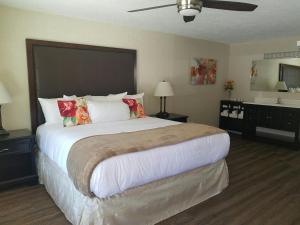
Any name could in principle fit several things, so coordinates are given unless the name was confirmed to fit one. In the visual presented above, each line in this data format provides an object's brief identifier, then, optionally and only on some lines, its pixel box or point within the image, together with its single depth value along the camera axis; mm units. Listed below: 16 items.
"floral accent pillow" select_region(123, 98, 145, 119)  3664
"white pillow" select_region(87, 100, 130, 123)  3254
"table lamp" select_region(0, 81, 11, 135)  2744
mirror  4879
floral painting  5230
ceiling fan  2111
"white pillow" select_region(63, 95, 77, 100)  3242
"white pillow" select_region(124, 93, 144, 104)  3845
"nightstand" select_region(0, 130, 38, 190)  2752
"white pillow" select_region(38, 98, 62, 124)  3133
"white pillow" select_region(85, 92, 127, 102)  3582
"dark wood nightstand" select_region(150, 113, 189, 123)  4265
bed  1946
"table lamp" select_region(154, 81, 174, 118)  4250
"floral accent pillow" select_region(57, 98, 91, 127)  3068
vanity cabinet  4609
